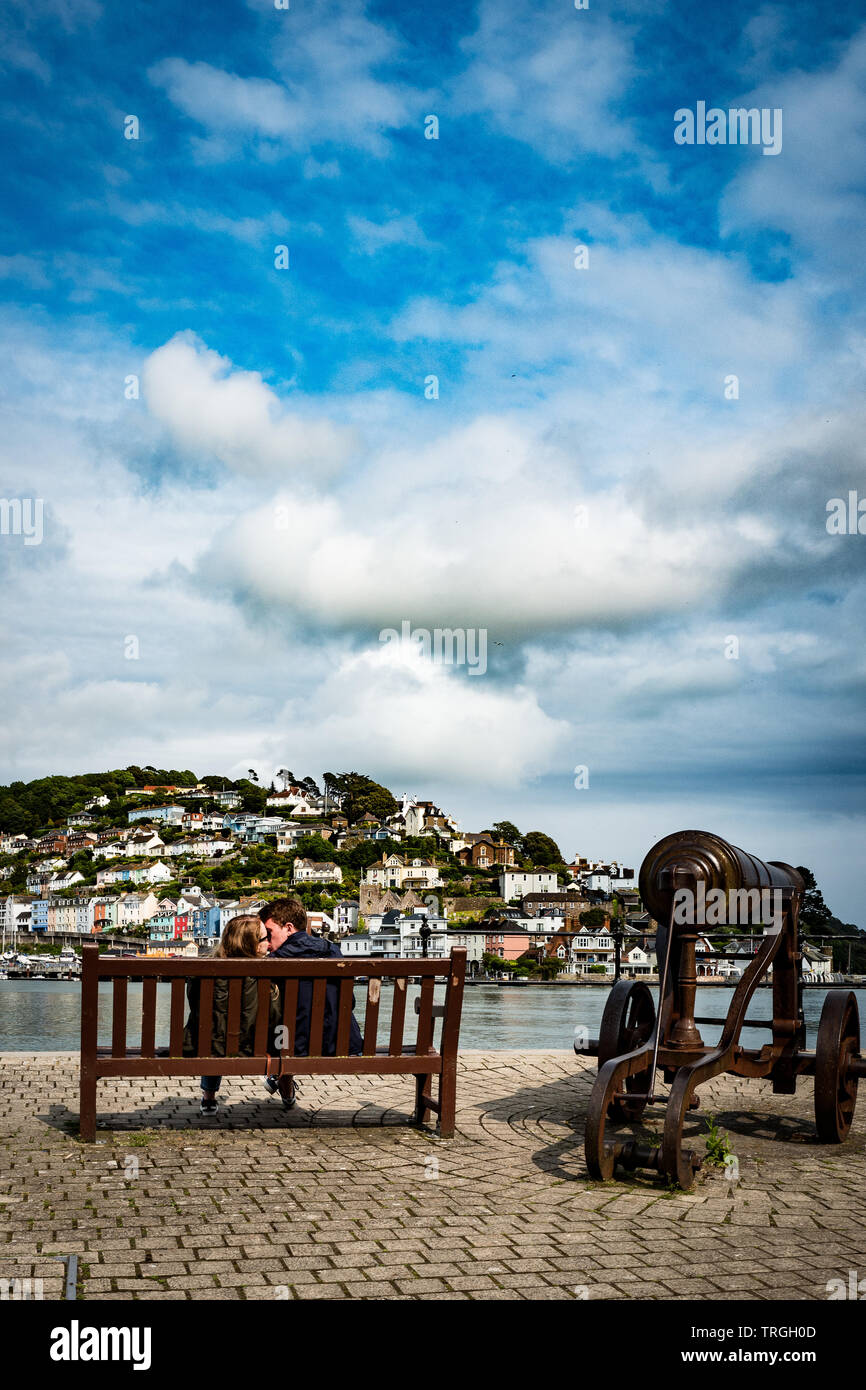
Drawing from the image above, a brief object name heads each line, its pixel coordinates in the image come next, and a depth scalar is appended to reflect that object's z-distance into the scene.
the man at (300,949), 6.76
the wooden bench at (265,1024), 6.24
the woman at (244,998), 6.58
